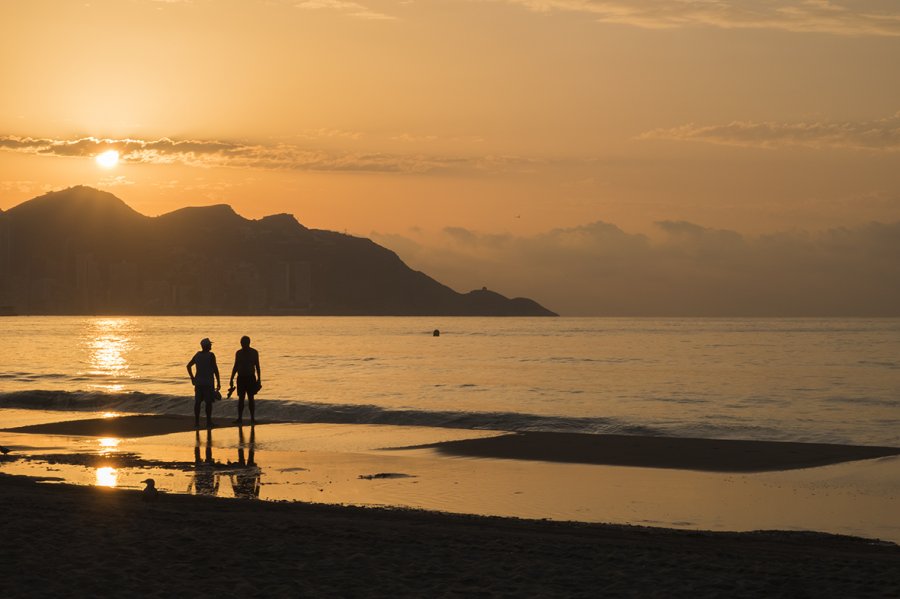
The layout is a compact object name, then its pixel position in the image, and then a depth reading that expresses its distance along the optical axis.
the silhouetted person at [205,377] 25.34
